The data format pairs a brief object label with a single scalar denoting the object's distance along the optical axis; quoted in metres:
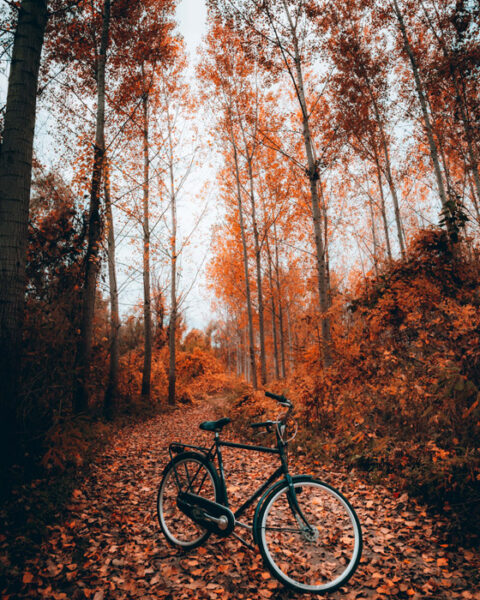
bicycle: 2.49
